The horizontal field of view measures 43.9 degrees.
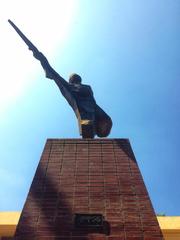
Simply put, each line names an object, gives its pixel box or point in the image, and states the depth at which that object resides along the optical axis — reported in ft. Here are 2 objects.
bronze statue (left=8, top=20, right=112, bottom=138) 10.47
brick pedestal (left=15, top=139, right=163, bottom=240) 6.85
